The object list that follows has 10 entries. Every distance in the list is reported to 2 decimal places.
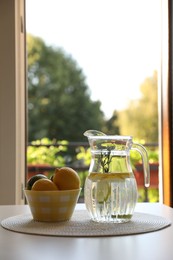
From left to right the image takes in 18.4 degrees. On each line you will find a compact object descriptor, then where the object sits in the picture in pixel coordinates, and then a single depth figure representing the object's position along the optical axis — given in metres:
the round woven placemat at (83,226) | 1.17
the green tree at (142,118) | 10.34
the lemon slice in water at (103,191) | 1.28
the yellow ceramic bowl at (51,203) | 1.30
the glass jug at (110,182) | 1.29
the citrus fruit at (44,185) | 1.31
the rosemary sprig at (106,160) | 1.32
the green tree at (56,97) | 10.92
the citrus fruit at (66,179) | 1.34
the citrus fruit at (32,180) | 1.37
